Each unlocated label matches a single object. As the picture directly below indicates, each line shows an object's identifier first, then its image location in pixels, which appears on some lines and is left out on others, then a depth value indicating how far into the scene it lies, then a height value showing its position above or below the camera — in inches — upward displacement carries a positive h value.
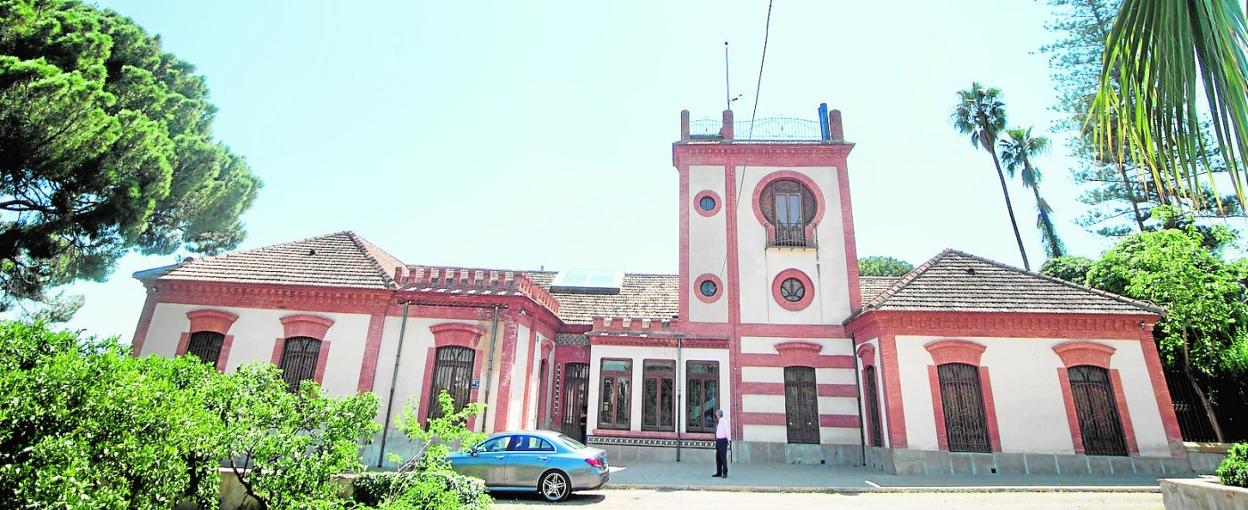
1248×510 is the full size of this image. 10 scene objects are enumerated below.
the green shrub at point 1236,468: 313.7 -18.2
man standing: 553.9 -29.7
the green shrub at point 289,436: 256.1 -16.2
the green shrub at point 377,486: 320.8 -48.7
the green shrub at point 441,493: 286.4 -48.5
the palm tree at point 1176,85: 95.5 +69.8
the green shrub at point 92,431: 181.0 -12.7
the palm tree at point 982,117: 1125.1 +649.4
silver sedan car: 433.1 -42.2
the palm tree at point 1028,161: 1063.6 +549.8
